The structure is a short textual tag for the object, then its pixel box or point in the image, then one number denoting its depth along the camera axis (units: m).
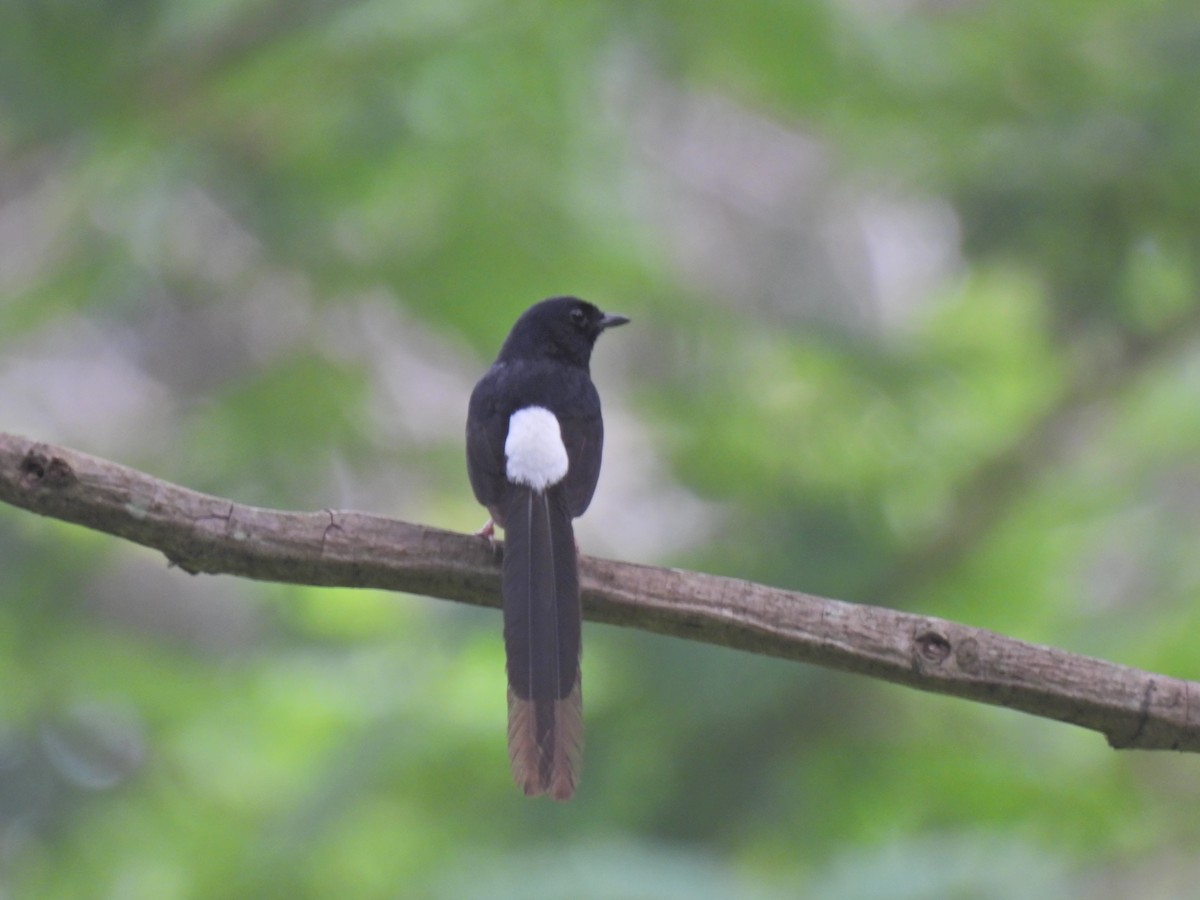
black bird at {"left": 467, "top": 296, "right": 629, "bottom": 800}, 6.91
